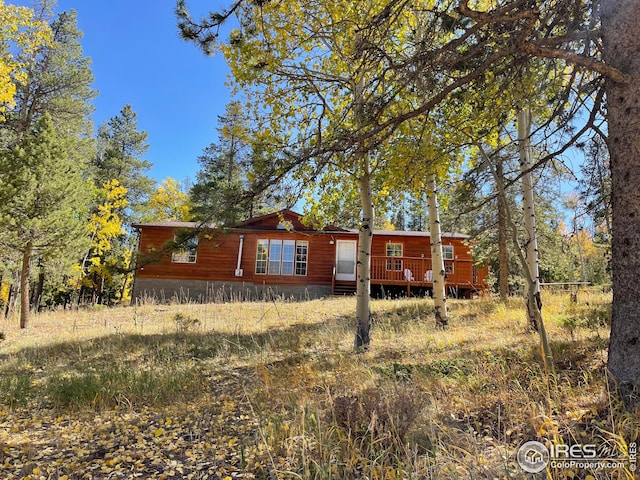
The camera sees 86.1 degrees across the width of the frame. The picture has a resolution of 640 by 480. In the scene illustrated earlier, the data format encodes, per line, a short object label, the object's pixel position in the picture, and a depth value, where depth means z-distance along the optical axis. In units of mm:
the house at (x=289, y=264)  16938
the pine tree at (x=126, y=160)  23250
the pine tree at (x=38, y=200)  9664
